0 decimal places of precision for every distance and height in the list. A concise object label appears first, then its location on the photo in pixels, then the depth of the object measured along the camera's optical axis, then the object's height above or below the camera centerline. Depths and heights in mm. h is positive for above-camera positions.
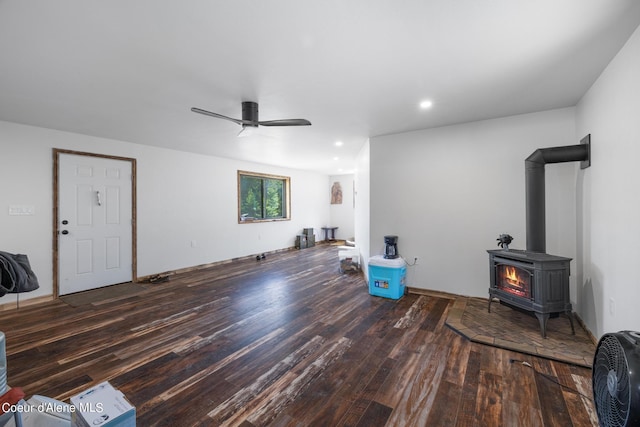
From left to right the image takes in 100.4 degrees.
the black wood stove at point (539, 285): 2473 -697
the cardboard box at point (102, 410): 1120 -864
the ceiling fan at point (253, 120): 2806 +1003
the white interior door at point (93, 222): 3934 -125
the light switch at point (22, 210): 3502 +65
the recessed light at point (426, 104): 2883 +1200
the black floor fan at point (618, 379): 980 -682
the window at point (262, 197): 6766 +454
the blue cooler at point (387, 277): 3713 -907
